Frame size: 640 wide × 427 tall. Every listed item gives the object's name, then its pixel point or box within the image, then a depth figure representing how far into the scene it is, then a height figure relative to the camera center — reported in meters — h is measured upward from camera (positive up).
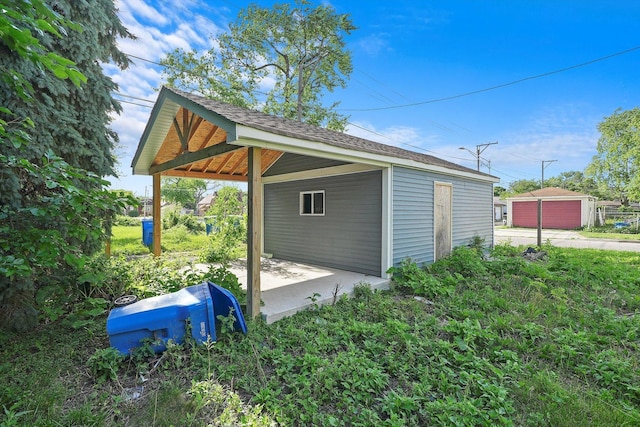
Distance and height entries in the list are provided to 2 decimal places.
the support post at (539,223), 10.01 -0.39
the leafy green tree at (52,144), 1.99 +0.80
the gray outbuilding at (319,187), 4.03 +0.59
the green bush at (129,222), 21.65 -0.81
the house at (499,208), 37.03 +0.51
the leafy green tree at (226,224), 7.51 -0.34
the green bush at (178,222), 16.34 -0.59
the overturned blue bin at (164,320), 2.89 -1.12
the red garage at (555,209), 21.38 +0.24
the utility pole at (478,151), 25.42 +5.40
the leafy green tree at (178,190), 26.57 +1.98
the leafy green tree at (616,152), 23.47 +5.16
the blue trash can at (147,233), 9.98 -0.73
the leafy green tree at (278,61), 15.70 +8.62
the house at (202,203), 47.50 +1.51
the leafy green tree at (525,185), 52.47 +4.94
